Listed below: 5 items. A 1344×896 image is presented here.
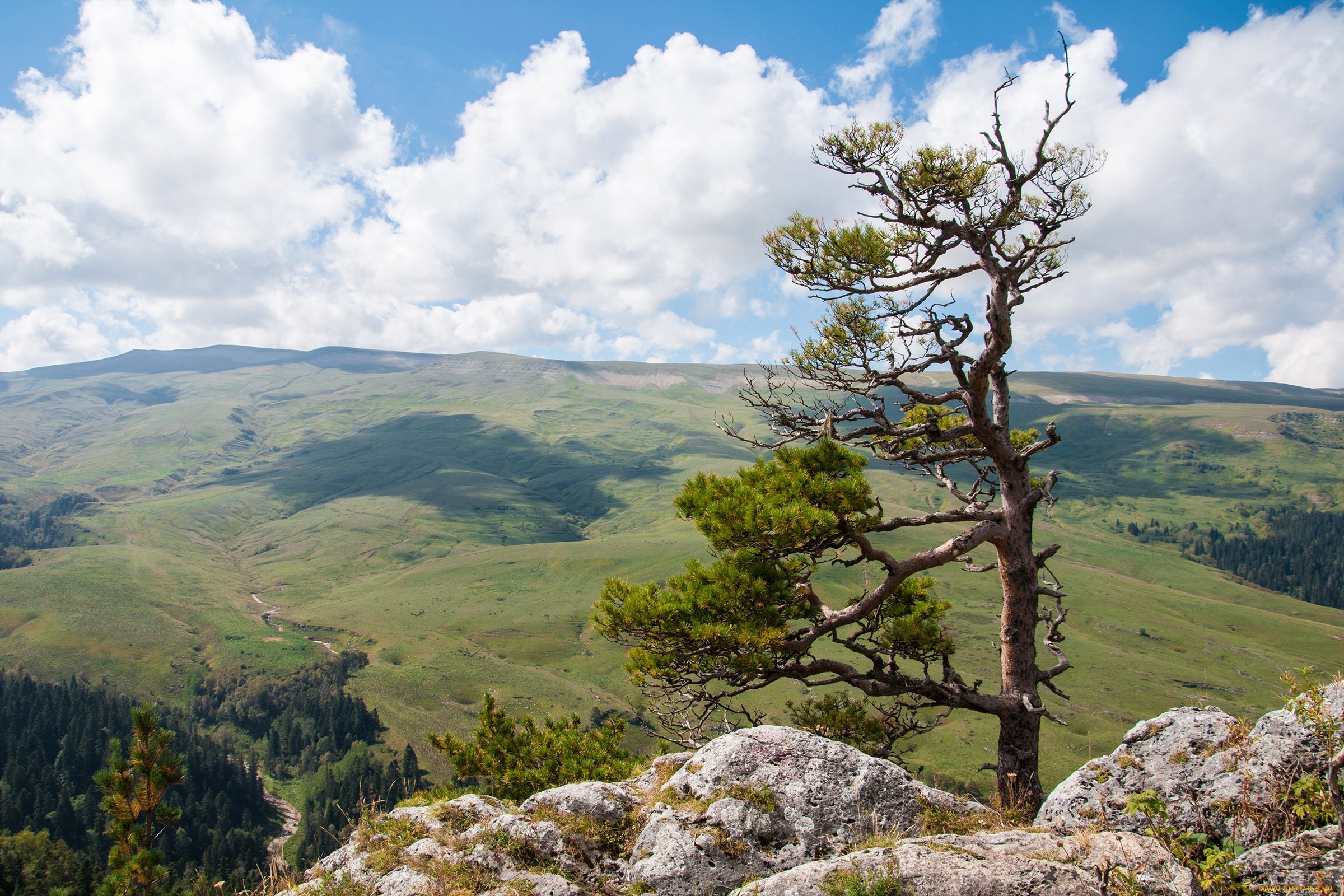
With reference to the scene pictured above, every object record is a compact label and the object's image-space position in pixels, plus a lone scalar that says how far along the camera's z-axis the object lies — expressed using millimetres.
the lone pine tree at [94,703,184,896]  16875
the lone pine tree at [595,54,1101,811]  13711
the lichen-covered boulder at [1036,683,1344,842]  8391
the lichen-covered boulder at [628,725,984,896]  9312
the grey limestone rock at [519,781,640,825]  10648
